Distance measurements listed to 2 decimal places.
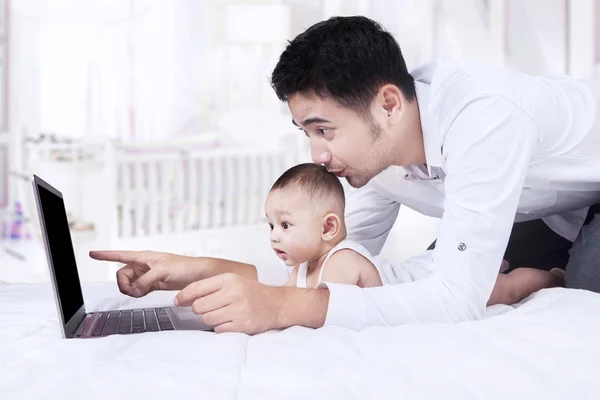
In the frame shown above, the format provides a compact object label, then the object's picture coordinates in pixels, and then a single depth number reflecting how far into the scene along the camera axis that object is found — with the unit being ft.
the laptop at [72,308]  3.24
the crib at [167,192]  11.65
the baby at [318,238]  4.31
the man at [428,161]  3.39
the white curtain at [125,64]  16.15
